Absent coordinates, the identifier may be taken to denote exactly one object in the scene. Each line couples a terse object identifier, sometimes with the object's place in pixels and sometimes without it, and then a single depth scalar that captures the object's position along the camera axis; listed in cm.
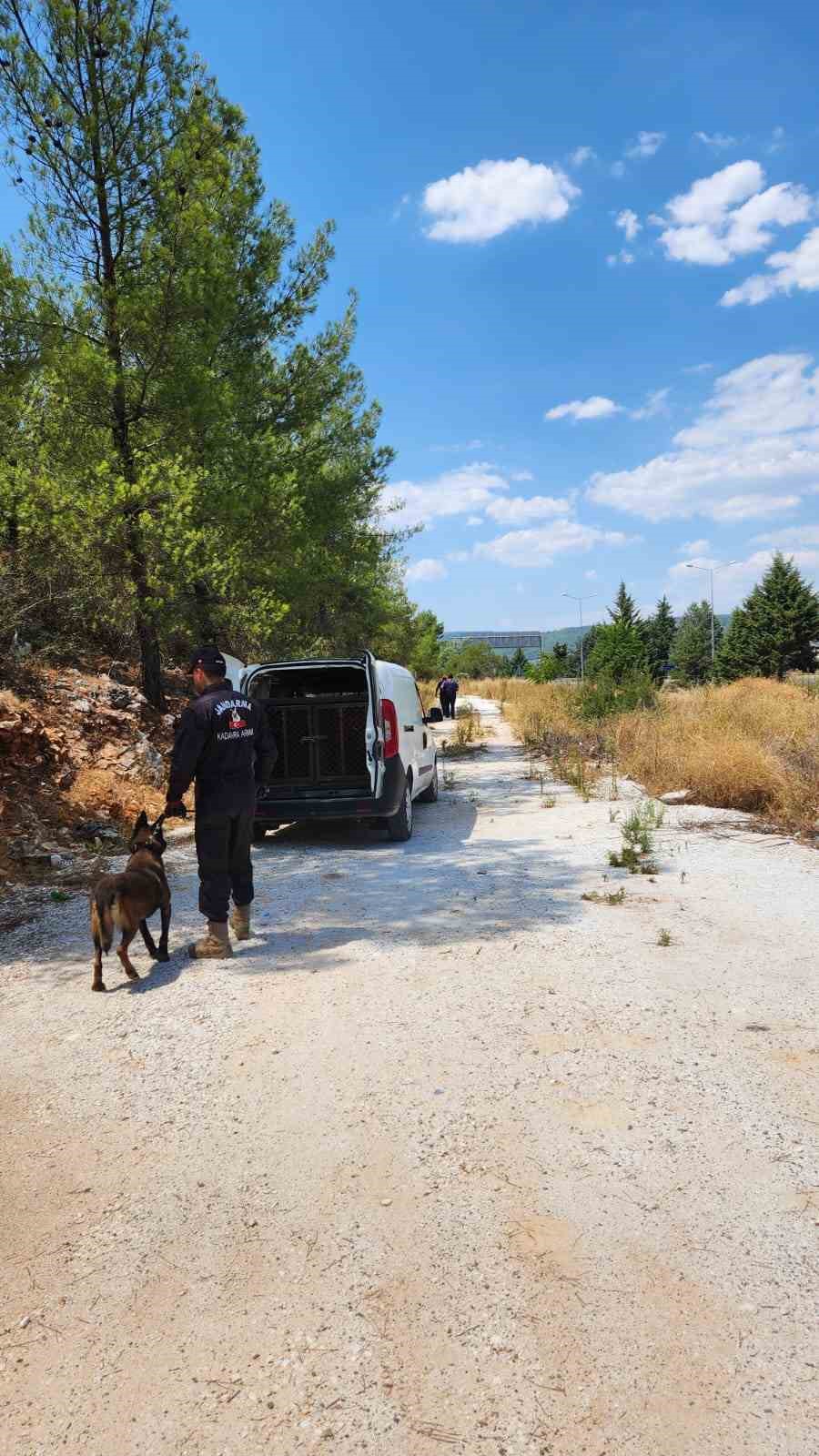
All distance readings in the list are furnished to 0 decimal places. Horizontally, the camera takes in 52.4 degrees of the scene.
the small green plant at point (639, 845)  705
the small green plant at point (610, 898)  598
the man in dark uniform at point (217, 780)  505
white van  807
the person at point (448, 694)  2748
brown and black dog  459
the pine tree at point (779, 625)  5438
